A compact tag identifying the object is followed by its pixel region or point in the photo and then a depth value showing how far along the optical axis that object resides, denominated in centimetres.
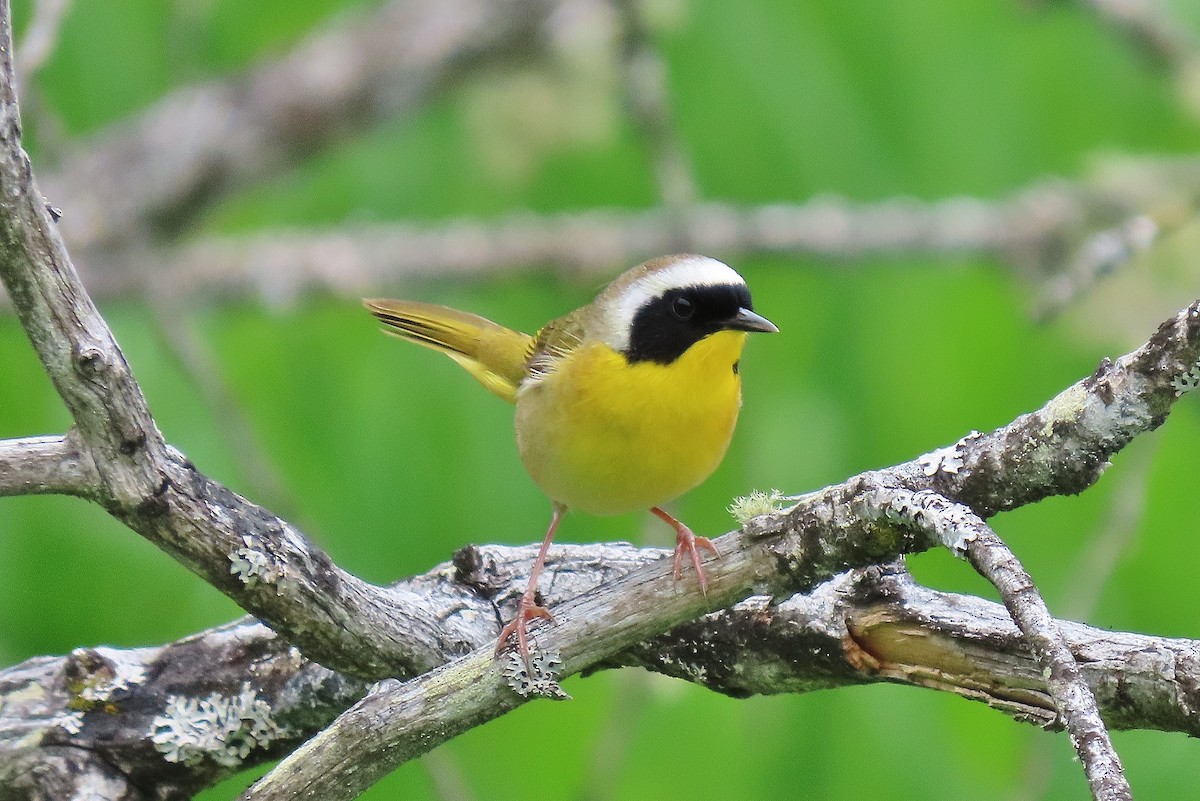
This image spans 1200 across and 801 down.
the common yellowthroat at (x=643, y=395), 738
